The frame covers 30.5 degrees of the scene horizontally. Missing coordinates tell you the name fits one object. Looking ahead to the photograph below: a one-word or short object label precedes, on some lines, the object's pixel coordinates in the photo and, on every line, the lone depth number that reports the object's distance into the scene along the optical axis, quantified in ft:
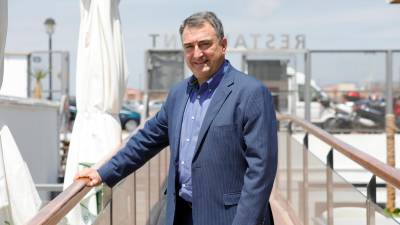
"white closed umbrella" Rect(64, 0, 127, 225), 22.94
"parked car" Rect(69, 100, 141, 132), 97.14
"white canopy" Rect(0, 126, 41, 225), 17.47
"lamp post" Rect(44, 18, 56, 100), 80.53
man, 9.55
